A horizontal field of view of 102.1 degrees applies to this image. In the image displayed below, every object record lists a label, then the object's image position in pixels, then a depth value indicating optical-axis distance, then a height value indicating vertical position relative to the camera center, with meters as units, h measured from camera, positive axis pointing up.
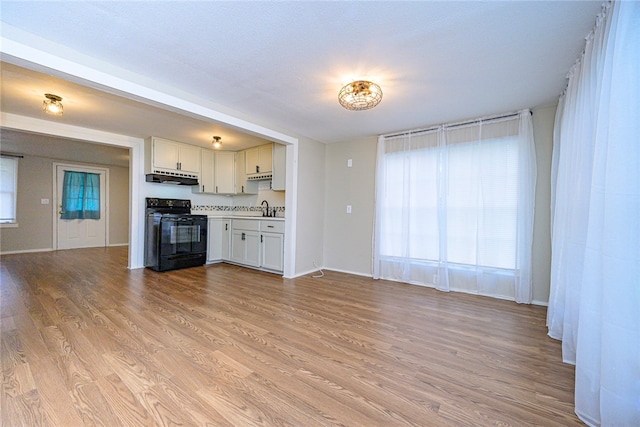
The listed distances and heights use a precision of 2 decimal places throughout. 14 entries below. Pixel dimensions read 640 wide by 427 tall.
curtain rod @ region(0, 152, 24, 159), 5.43 +1.02
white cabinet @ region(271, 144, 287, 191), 4.26 +0.69
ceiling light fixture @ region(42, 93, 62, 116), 2.72 +1.08
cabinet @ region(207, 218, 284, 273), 4.17 -0.62
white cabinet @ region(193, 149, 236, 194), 5.12 +0.69
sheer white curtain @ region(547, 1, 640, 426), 1.09 -0.09
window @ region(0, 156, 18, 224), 5.49 +0.30
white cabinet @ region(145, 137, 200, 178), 4.35 +0.86
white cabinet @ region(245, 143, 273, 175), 4.61 +0.89
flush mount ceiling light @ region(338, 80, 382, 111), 2.31 +1.05
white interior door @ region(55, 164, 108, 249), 6.22 -0.56
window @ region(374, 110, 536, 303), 3.00 +0.07
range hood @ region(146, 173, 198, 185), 4.39 +0.48
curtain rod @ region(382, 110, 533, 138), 3.09 +1.15
